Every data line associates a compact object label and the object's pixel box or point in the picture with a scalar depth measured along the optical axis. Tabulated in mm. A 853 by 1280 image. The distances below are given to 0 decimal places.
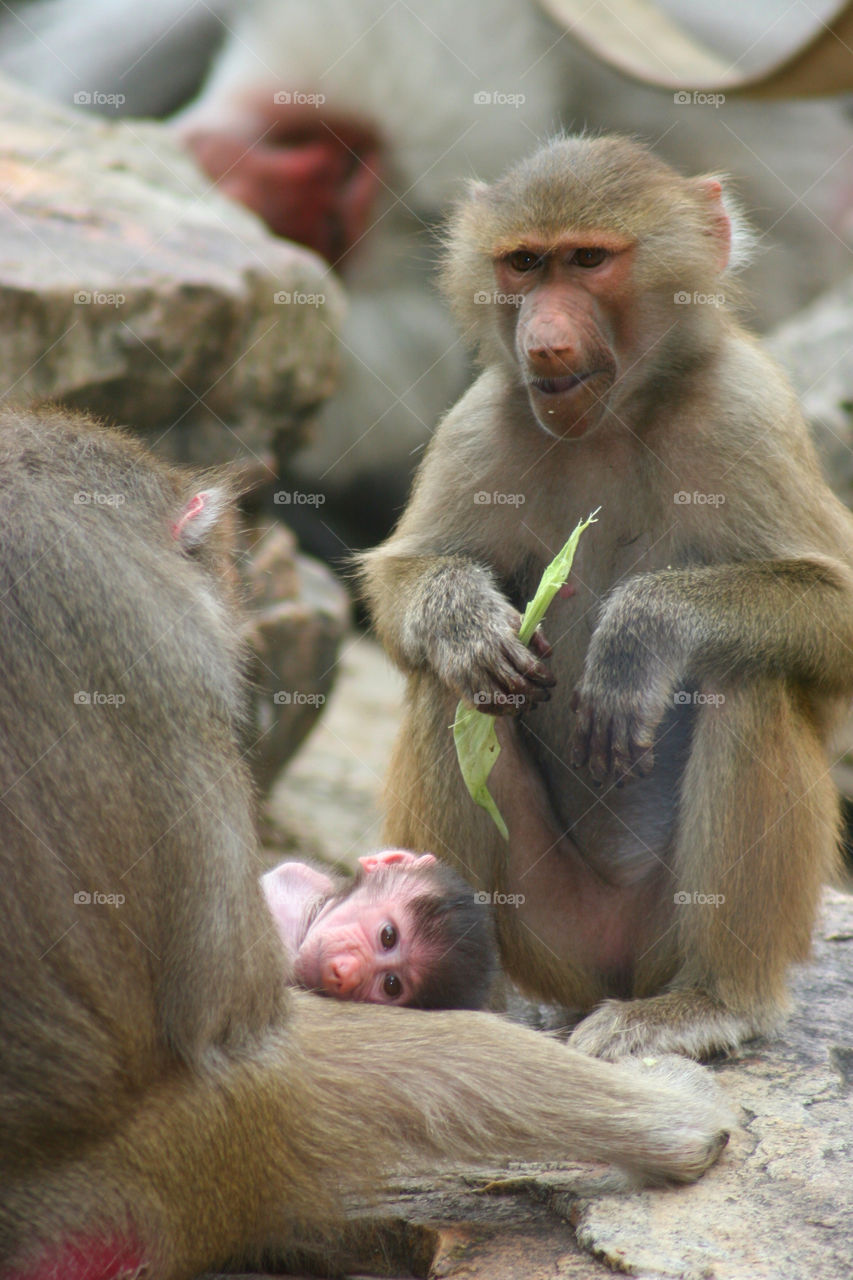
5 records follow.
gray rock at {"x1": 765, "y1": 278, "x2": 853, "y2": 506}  15109
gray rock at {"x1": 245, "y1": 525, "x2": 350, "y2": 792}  12852
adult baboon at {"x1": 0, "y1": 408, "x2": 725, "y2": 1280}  5008
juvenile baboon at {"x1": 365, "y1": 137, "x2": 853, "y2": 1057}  7297
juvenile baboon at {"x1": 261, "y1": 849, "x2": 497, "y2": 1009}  7449
